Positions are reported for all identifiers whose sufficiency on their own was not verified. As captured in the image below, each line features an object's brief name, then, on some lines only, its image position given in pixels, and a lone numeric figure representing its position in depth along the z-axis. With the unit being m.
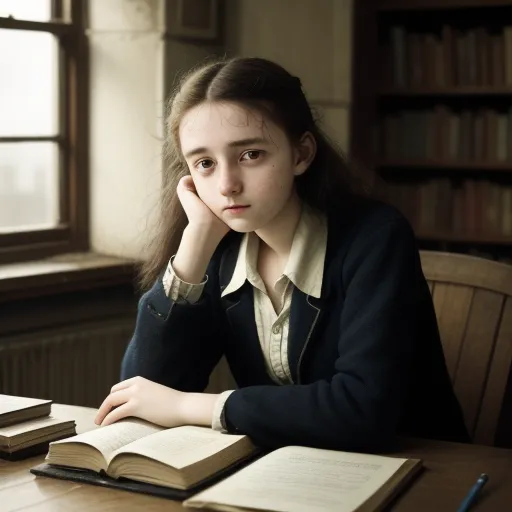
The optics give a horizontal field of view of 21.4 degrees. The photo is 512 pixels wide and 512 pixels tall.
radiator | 3.16
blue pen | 1.75
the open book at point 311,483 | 1.69
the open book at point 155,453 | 1.82
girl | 2.02
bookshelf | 4.34
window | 3.40
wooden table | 1.78
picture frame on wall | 3.50
